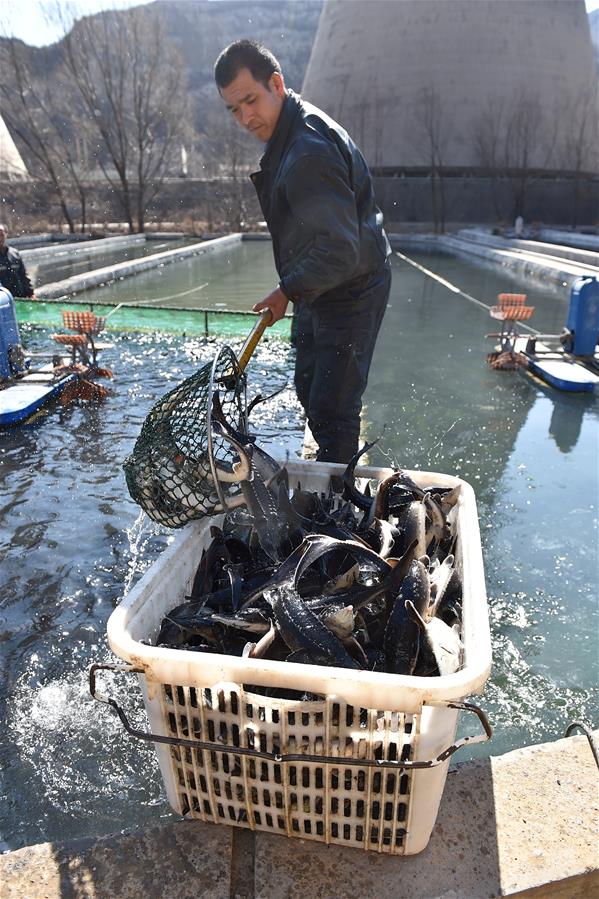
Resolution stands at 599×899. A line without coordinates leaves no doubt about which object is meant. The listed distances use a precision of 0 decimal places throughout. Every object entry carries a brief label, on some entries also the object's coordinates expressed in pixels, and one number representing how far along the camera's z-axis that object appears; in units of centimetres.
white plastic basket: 138
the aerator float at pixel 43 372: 621
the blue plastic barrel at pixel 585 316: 816
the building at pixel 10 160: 3744
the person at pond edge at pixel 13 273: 941
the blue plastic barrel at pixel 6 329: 670
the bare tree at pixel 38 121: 3130
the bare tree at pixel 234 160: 3862
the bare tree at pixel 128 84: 3086
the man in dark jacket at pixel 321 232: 281
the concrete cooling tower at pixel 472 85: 4316
